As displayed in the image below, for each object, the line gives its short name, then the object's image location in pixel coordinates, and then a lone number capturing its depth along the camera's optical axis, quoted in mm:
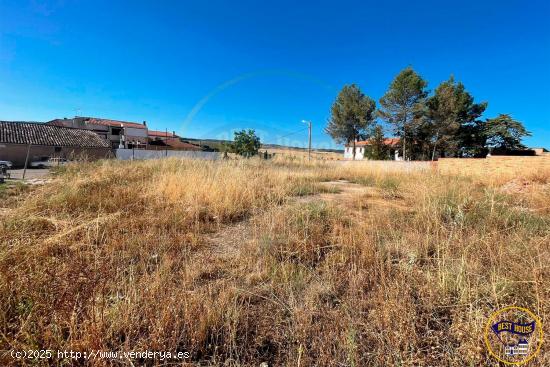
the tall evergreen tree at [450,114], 21938
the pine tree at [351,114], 27453
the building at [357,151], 42919
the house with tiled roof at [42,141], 18516
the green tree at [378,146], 26172
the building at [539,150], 27898
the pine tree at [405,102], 22000
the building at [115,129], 36688
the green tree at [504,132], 23641
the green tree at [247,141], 25766
